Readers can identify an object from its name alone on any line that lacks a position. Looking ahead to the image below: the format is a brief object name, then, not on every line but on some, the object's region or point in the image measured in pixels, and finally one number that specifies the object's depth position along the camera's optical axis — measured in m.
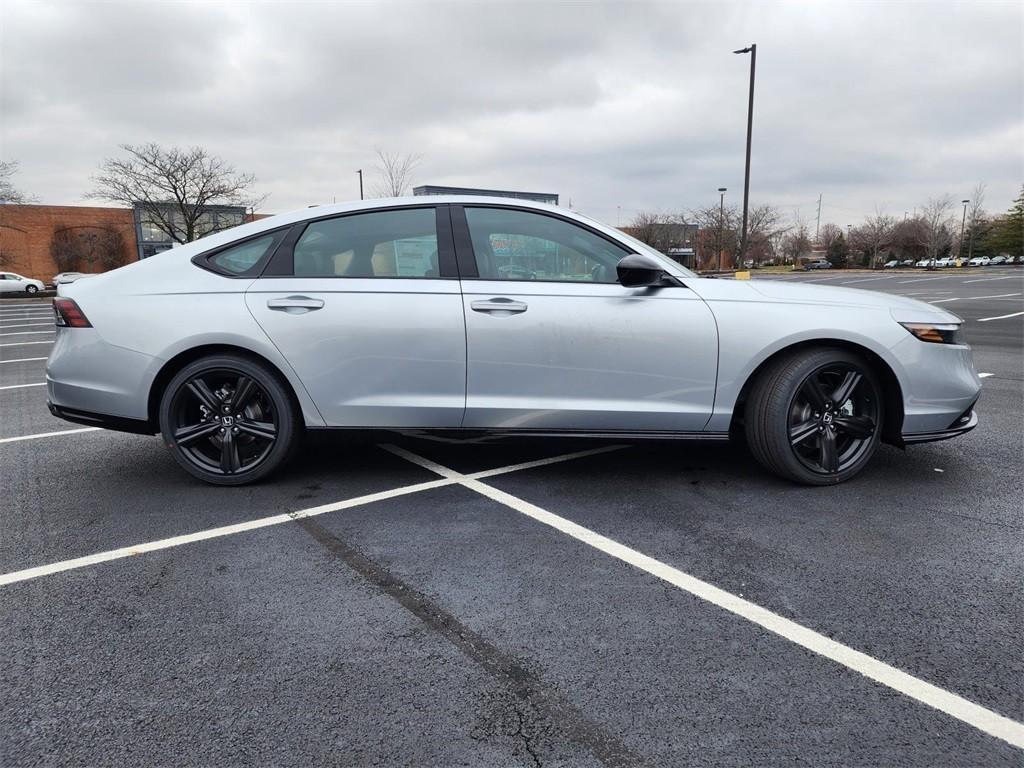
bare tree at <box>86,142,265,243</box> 36.81
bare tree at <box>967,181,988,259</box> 90.12
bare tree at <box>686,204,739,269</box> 51.78
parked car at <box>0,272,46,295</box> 37.69
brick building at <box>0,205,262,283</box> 49.47
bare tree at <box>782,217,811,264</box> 84.69
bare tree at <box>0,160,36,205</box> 37.28
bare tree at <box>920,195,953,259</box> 80.81
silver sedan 3.62
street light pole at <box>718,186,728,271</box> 50.22
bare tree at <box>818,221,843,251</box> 92.68
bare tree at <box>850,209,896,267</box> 82.12
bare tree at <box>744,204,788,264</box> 63.09
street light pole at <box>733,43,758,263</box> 21.23
